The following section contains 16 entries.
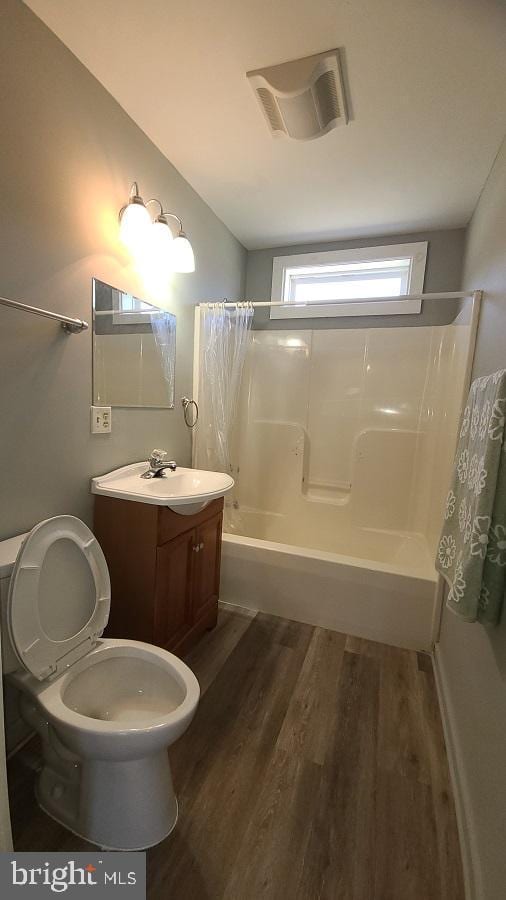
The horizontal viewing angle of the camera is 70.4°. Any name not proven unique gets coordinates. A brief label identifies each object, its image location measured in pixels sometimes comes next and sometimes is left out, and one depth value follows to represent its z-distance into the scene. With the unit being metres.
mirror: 1.54
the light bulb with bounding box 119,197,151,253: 1.51
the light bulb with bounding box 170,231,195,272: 1.81
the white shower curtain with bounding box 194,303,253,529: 2.26
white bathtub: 1.83
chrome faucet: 1.76
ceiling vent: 1.31
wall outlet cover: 1.53
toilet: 0.94
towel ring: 2.23
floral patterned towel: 0.92
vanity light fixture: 1.52
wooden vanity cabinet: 1.47
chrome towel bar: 1.09
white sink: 1.43
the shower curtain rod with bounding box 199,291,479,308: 1.80
